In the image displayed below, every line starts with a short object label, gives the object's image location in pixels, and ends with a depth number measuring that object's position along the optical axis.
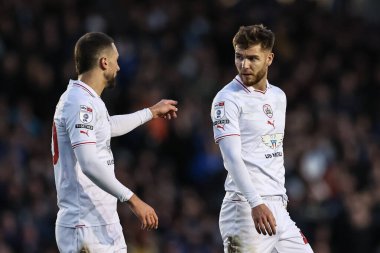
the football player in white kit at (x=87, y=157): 15.37
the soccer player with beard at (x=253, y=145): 16.52
